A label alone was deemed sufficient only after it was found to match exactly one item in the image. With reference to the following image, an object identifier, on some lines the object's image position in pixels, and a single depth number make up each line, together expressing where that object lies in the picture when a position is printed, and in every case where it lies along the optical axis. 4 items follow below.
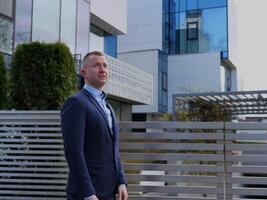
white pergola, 12.83
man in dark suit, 3.23
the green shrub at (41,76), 8.33
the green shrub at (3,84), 8.50
